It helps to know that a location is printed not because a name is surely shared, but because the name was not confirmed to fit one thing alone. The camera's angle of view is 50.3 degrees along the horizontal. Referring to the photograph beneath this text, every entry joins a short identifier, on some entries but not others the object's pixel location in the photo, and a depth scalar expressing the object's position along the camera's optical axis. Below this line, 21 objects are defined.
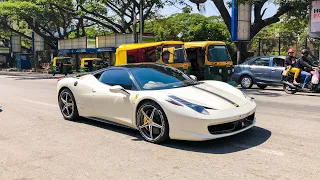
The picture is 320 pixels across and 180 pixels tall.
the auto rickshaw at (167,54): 14.20
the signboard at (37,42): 43.25
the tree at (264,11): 20.46
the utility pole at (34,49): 42.58
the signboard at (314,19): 17.27
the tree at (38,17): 37.94
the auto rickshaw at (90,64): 28.21
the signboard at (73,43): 38.41
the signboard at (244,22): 21.08
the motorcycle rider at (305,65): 12.84
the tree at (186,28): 30.56
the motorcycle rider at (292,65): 12.93
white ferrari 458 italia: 5.09
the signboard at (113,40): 32.44
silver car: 14.49
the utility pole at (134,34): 28.18
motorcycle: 12.60
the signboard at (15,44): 49.94
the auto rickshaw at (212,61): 14.29
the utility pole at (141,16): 26.12
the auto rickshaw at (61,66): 30.97
